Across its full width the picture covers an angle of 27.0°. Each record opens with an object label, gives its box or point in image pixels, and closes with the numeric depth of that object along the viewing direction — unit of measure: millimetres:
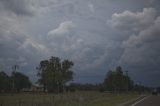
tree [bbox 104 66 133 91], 120069
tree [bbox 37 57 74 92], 122000
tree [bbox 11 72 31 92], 137000
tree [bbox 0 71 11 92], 115562
